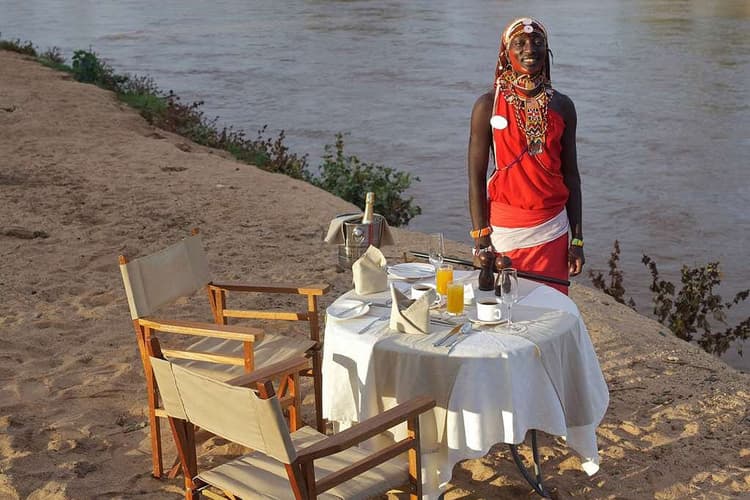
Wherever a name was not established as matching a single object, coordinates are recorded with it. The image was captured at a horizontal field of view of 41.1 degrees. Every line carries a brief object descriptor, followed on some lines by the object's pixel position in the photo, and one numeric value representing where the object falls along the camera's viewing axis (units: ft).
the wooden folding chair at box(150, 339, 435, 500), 10.47
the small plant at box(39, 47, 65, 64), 64.42
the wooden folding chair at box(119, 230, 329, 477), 14.37
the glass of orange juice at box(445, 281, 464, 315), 13.21
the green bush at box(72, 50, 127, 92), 58.23
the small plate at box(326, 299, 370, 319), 13.17
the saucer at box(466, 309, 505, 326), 12.82
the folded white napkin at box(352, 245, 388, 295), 14.06
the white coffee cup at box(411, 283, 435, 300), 13.82
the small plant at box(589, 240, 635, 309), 26.66
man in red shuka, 15.16
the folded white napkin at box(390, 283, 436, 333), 12.55
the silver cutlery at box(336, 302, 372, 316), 13.26
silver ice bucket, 15.57
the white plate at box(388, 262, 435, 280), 14.82
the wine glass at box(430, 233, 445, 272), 14.39
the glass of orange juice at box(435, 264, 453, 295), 13.84
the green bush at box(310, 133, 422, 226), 34.14
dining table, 12.07
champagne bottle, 15.16
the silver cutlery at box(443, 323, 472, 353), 12.26
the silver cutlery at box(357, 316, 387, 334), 12.78
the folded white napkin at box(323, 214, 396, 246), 15.69
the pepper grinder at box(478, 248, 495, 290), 14.23
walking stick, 14.51
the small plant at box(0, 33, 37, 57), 66.64
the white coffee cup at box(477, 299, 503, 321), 12.84
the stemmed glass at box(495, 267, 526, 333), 12.68
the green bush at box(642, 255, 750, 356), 24.58
